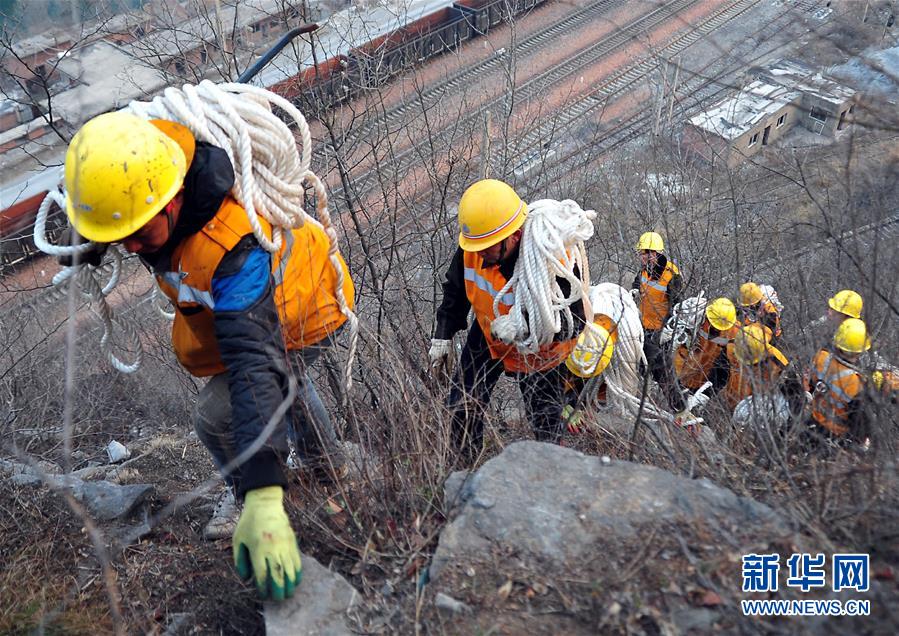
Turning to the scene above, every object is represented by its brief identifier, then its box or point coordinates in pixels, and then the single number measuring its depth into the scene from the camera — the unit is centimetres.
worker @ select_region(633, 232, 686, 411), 647
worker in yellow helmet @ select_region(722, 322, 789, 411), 374
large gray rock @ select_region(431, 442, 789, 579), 278
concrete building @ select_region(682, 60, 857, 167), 1377
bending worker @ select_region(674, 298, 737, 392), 578
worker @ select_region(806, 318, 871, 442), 411
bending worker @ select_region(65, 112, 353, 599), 274
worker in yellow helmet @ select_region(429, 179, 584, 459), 404
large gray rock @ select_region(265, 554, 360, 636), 265
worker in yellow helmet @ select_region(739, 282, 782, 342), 566
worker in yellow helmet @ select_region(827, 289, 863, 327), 553
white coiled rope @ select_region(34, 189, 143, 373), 308
